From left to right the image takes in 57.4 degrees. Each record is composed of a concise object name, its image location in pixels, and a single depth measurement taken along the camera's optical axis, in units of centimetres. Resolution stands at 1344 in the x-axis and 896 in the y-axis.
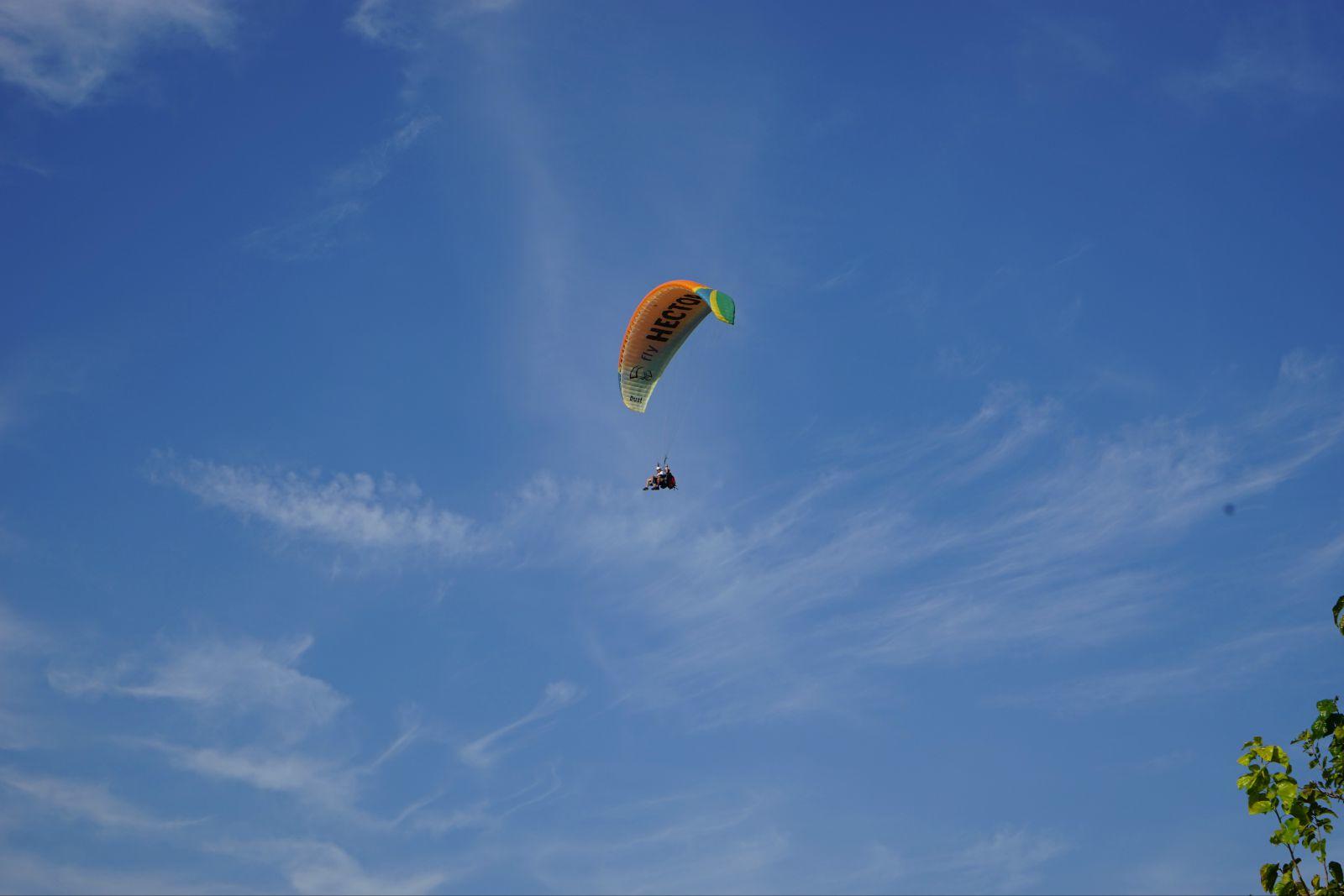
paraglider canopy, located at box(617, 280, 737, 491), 6838
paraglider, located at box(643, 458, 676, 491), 6900
